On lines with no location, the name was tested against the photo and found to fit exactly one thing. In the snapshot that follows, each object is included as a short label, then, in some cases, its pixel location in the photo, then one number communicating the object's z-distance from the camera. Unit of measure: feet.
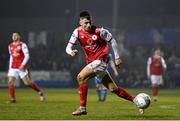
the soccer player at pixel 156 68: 96.98
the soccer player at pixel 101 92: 84.66
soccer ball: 51.24
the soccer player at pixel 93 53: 50.80
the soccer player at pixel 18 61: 78.74
